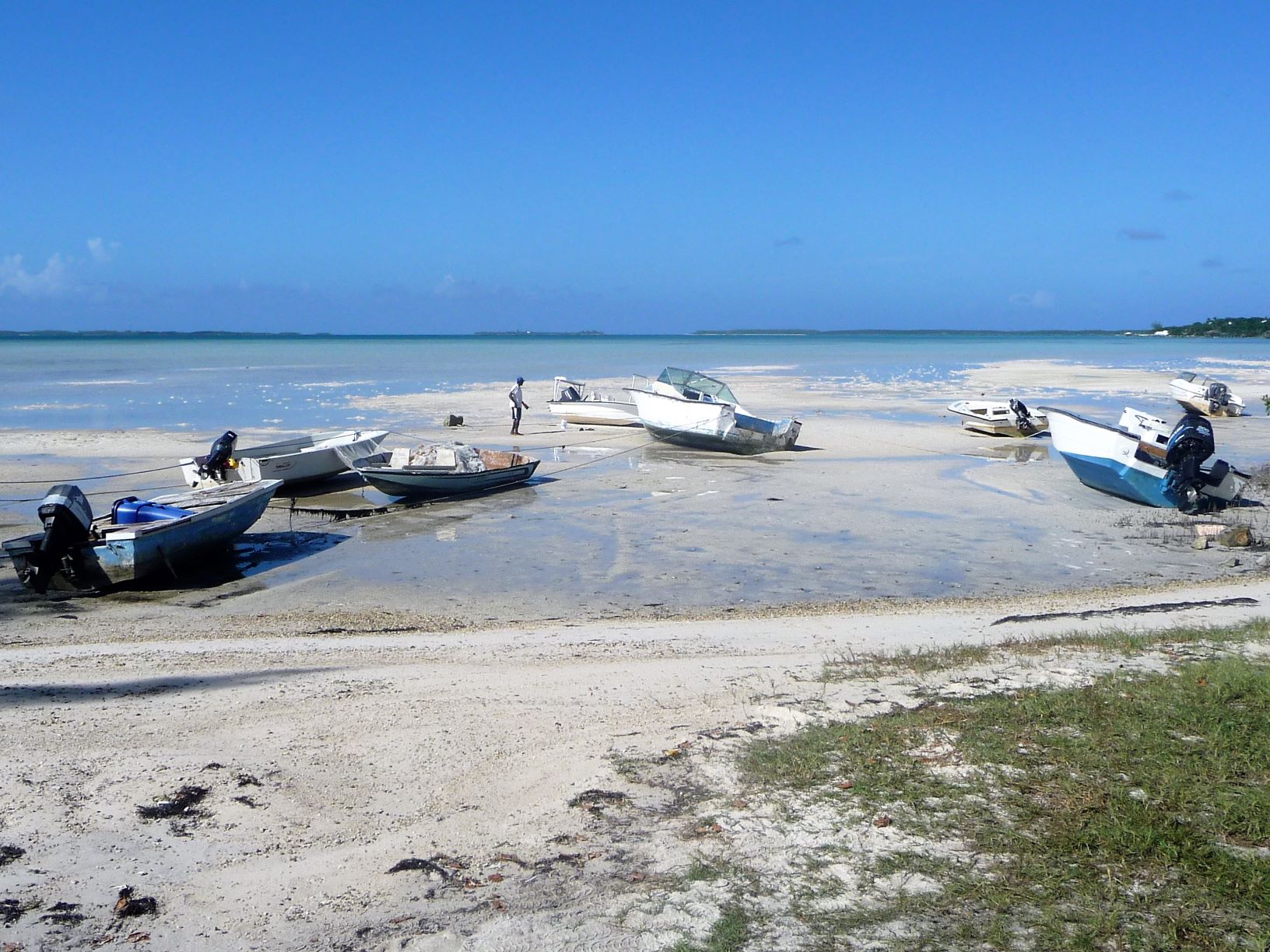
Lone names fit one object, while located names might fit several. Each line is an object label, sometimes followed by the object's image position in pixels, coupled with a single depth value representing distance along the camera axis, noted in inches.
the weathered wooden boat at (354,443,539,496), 709.3
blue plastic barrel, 528.7
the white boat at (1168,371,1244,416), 1263.5
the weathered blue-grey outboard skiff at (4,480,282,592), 476.7
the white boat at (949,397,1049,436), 1067.9
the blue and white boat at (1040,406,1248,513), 668.1
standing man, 1091.9
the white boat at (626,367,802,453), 960.9
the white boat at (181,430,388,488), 684.1
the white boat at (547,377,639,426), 1213.1
